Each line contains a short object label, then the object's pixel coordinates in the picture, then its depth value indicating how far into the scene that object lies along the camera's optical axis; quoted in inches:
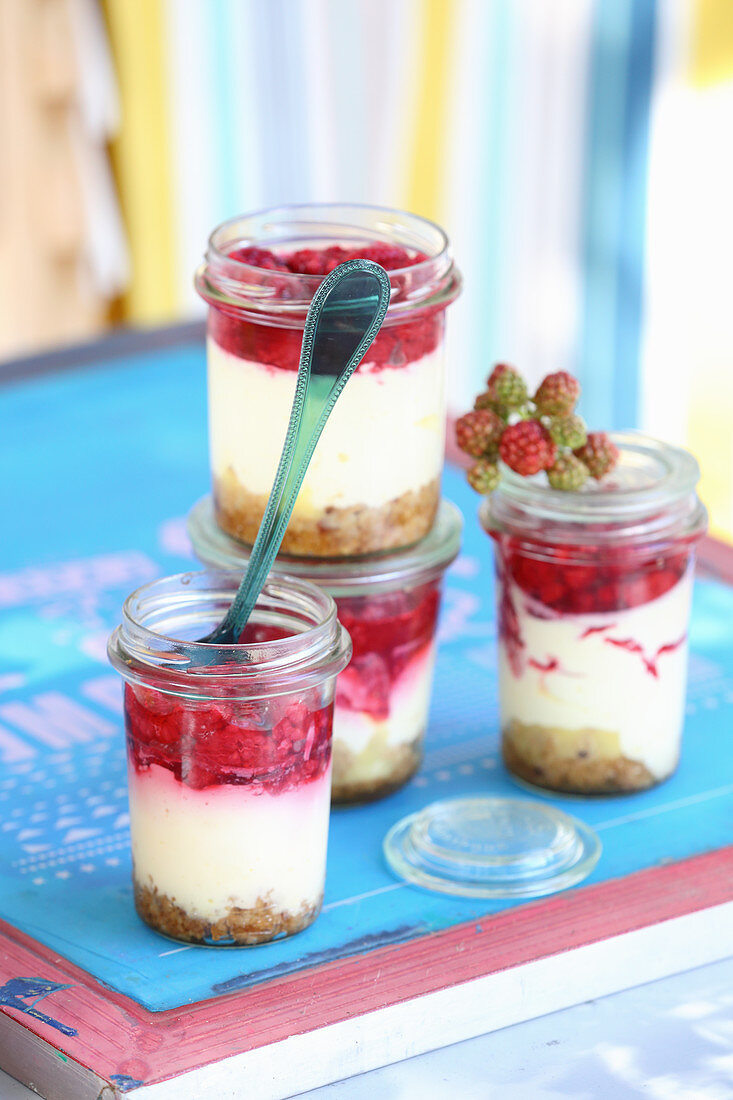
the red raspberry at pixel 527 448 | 35.1
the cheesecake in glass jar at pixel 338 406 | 34.9
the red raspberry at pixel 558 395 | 35.0
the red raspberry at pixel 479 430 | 35.4
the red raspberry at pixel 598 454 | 35.8
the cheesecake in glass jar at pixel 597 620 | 35.9
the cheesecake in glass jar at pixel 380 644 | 35.7
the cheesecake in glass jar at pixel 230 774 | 32.8
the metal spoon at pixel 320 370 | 33.1
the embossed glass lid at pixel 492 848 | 34.6
